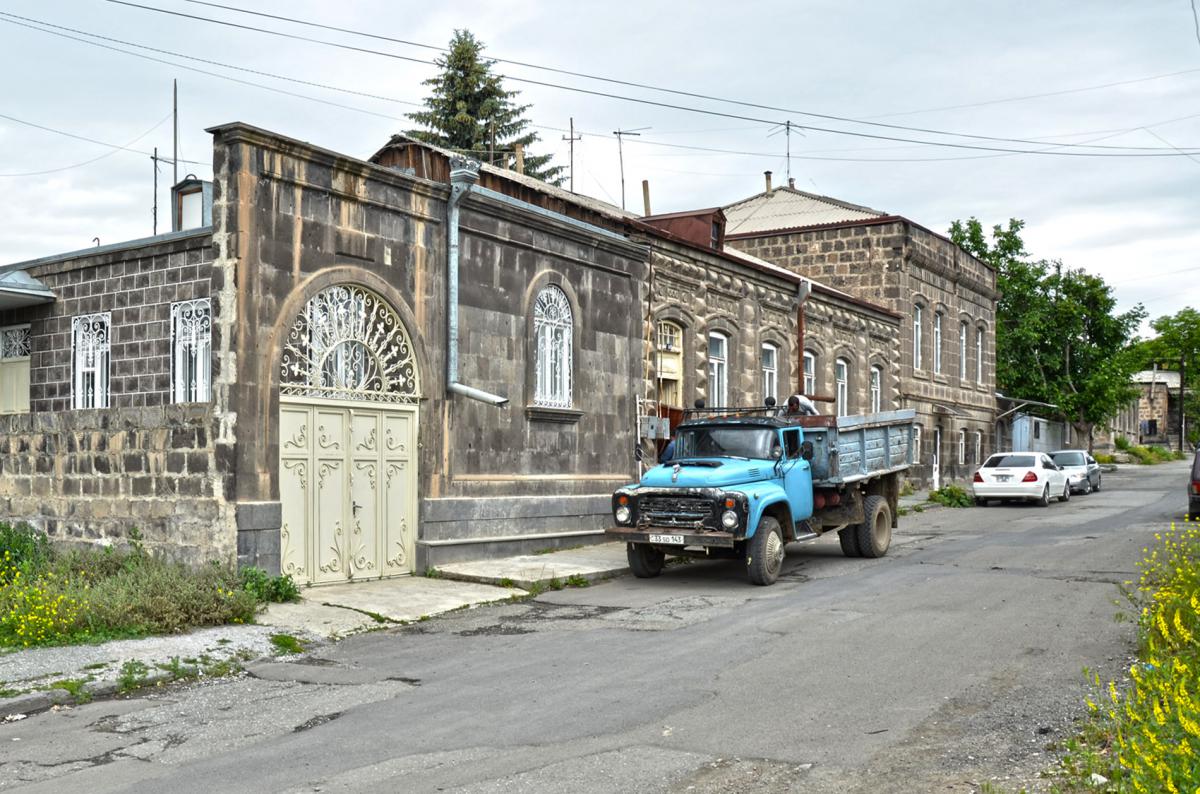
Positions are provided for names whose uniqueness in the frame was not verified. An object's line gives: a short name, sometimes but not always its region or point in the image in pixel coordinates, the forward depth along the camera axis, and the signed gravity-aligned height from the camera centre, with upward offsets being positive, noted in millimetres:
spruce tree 42312 +12748
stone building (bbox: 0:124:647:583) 12062 +732
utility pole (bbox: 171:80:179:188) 33875 +9159
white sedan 28188 -1249
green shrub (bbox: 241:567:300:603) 11539 -1642
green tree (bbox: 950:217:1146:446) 48250 +4364
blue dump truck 13562 -803
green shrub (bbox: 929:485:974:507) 29078 -1792
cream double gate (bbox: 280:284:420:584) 12766 -92
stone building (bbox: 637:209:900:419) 20734 +2277
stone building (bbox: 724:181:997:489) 33719 +4810
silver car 32906 -1175
